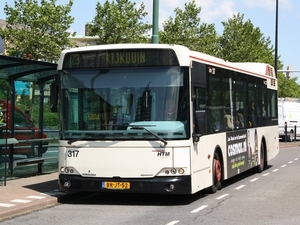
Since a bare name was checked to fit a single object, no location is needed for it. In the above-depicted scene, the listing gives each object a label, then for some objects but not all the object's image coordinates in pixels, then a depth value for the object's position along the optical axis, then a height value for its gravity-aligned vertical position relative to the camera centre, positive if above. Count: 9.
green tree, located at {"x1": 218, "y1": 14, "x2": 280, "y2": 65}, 42.69 +5.68
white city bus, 11.02 +0.10
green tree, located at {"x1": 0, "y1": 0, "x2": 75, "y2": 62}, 32.94 +5.13
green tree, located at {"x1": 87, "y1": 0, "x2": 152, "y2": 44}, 34.53 +5.62
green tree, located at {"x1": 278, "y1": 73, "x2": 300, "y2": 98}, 62.49 +3.72
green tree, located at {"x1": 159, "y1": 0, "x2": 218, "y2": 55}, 37.16 +5.57
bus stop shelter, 13.95 +1.28
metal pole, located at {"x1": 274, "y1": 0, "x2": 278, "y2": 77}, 38.11 +5.35
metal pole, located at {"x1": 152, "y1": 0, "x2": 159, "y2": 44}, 16.34 +2.63
